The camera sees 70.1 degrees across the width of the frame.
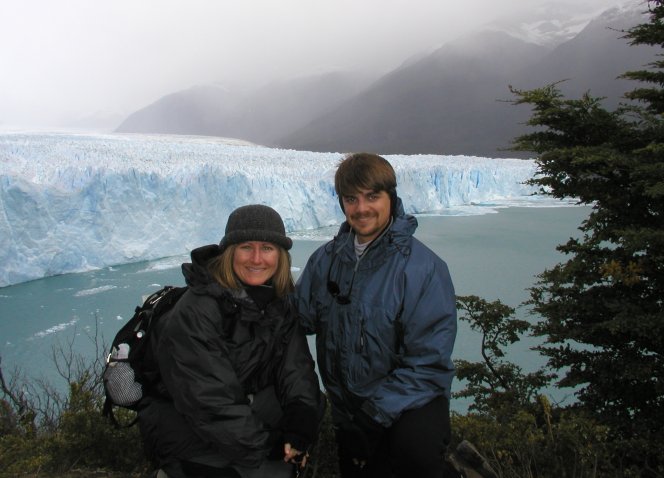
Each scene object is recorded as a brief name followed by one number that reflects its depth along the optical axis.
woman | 1.33
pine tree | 2.27
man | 1.36
